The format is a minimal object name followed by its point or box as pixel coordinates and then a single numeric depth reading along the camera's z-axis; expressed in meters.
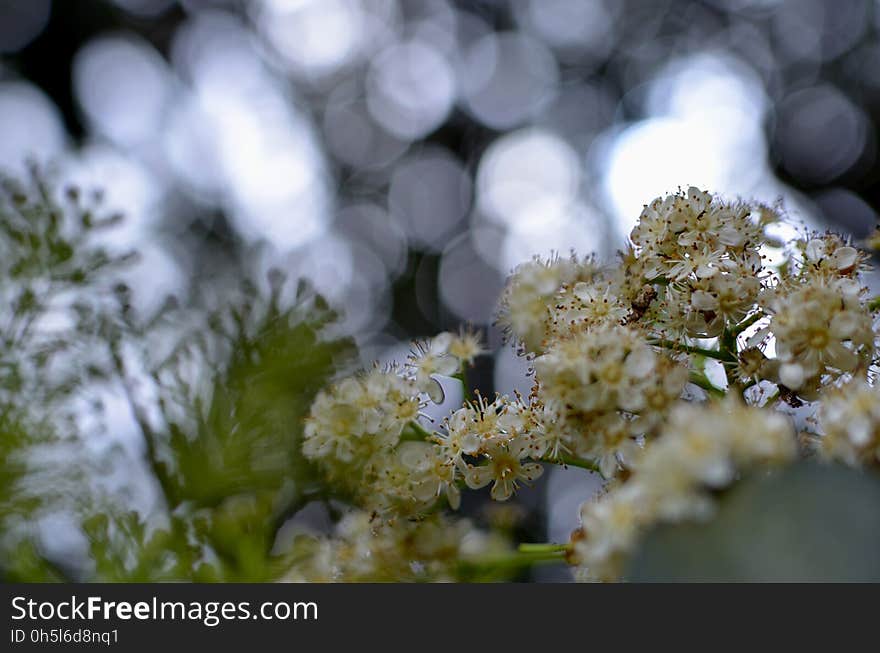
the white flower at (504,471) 0.38
